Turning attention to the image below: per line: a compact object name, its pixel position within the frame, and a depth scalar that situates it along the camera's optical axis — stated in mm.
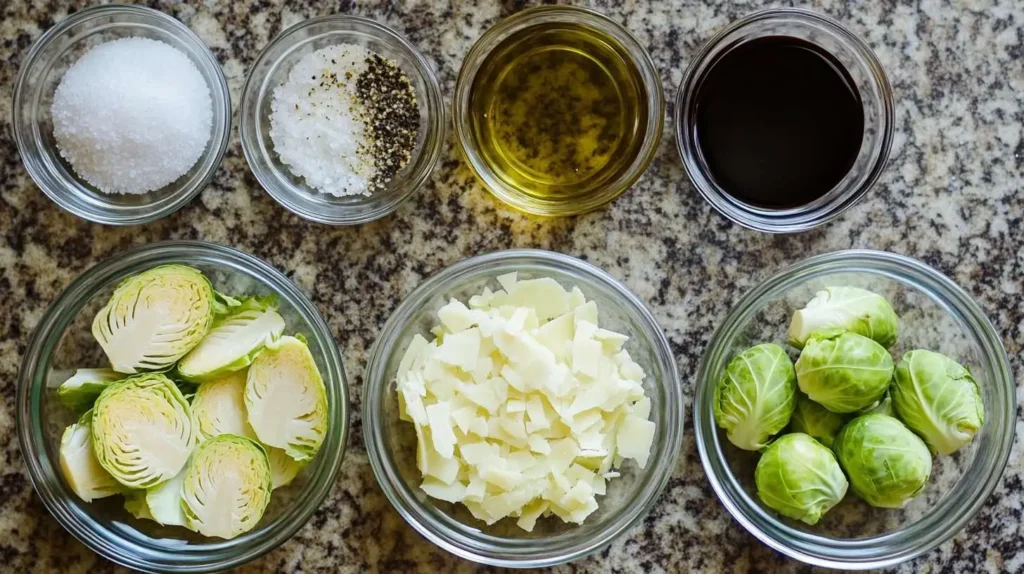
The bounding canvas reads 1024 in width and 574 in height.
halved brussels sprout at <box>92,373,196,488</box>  671
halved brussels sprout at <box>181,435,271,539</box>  674
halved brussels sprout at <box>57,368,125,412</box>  680
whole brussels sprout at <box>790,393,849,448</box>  706
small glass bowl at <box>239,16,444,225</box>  712
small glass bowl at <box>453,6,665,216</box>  711
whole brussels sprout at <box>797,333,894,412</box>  681
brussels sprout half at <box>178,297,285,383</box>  681
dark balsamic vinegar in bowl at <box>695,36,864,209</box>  710
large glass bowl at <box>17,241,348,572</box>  690
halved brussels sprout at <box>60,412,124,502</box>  678
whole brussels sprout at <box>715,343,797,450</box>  687
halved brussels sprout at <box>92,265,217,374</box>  676
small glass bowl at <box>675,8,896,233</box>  711
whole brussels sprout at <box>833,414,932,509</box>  679
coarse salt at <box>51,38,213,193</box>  697
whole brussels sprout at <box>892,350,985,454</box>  685
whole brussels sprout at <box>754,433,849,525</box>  682
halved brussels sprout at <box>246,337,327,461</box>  684
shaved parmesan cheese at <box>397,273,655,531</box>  681
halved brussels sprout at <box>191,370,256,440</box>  689
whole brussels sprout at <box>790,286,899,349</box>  694
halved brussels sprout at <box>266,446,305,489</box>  694
